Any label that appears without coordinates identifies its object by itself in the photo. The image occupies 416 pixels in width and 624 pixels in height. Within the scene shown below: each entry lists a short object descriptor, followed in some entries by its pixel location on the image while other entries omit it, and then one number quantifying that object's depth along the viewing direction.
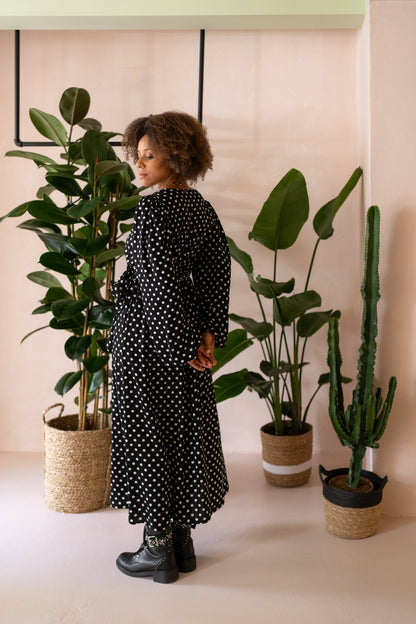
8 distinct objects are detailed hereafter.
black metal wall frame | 2.86
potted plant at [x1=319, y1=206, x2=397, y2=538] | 2.20
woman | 1.79
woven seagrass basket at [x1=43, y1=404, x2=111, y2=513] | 2.42
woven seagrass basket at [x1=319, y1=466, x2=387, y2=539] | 2.19
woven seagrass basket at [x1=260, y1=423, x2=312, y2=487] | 2.69
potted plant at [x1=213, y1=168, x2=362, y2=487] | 2.51
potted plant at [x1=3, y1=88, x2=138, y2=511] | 2.26
